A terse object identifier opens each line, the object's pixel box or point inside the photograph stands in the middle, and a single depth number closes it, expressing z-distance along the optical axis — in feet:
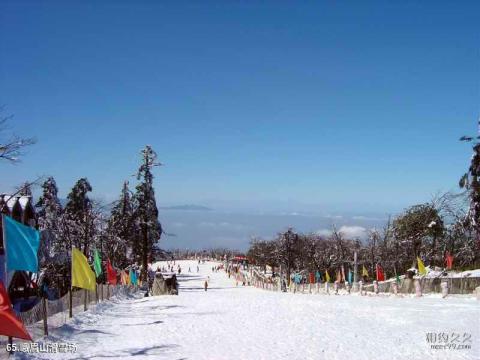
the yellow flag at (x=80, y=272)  60.18
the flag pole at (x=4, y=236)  40.11
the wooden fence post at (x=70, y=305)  61.78
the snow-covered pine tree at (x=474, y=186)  83.34
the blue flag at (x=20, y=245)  41.29
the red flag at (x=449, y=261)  114.99
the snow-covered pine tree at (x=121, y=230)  176.65
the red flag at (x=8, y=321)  34.94
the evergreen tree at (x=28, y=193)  116.33
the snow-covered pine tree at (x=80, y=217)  151.95
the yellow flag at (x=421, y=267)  104.27
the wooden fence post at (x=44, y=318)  48.53
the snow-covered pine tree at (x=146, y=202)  169.37
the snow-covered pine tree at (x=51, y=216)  133.92
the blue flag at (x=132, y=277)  133.49
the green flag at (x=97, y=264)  83.11
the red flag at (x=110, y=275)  97.30
